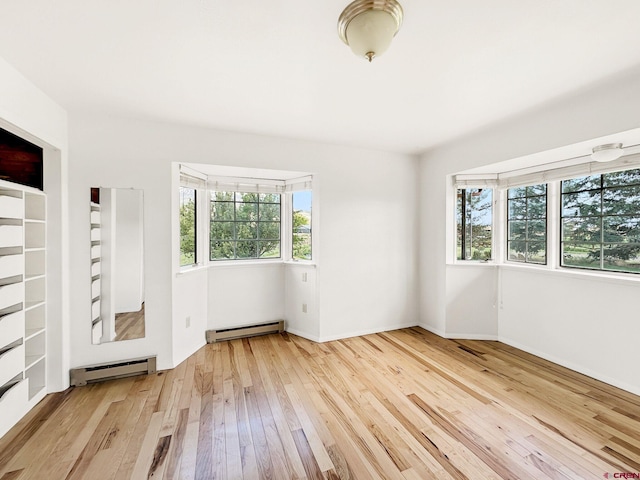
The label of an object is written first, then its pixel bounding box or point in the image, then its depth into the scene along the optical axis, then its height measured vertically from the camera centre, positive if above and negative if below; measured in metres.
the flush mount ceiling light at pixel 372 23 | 1.27 +1.00
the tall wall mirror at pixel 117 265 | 2.56 -0.26
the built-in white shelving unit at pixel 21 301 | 1.89 -0.49
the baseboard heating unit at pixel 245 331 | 3.39 -1.19
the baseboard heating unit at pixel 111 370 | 2.46 -1.23
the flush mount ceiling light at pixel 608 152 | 2.27 +0.71
